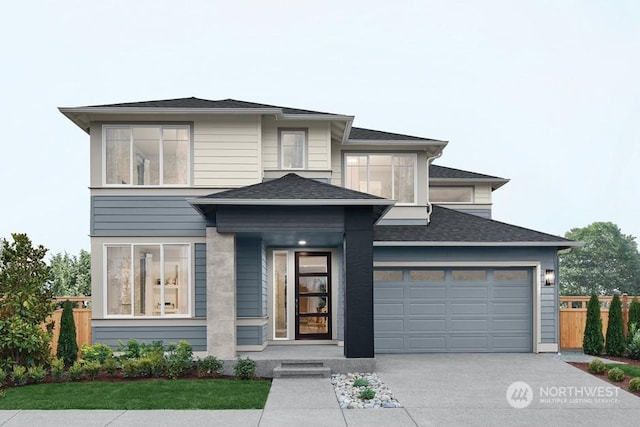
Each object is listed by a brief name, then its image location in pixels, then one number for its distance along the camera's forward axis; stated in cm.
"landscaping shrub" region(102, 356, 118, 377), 1100
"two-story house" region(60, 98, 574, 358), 1145
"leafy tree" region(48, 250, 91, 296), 2102
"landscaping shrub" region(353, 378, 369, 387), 986
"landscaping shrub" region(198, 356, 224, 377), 1105
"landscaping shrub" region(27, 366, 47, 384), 1057
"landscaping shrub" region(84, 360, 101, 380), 1080
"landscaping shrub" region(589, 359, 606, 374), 1141
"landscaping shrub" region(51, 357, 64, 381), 1077
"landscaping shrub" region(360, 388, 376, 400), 894
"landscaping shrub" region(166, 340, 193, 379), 1085
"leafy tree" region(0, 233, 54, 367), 1091
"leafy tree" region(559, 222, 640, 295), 3956
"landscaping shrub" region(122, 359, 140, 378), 1079
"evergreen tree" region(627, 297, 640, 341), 1471
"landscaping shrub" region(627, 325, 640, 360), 1406
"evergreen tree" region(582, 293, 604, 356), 1455
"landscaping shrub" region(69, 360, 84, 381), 1080
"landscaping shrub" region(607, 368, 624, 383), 1067
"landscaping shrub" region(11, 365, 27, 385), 1045
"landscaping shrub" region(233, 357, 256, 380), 1094
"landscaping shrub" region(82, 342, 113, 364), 1139
